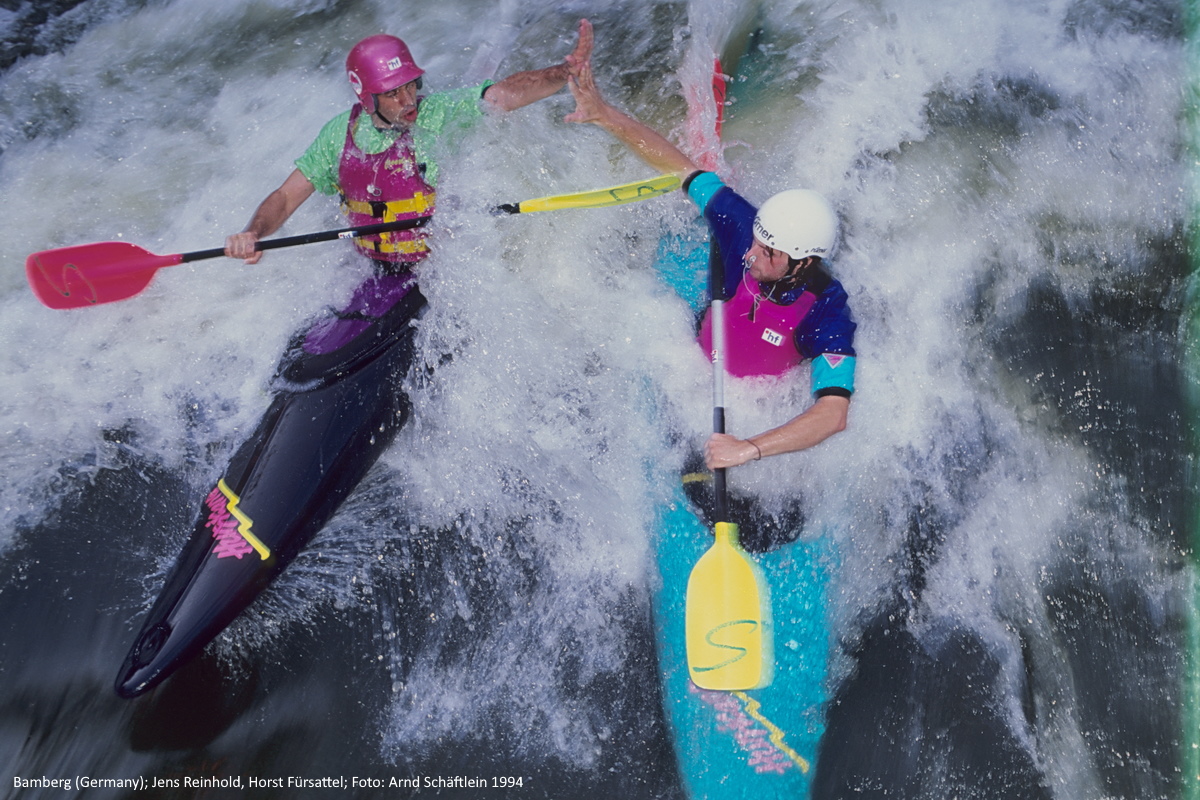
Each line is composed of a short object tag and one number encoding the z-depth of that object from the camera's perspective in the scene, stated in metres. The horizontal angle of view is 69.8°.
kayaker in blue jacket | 2.73
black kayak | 2.82
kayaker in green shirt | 3.02
